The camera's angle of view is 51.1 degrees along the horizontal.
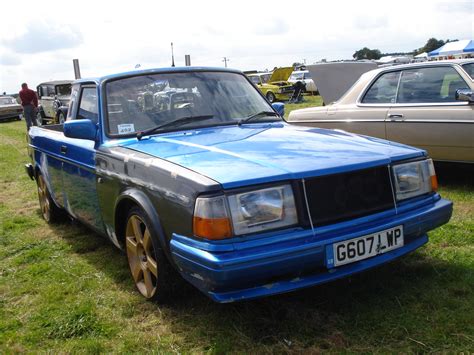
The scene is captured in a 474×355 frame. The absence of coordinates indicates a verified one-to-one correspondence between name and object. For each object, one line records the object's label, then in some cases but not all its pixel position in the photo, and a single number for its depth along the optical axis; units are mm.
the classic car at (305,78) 28200
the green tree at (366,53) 83375
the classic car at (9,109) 26703
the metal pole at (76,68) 16375
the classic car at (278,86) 24453
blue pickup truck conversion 2500
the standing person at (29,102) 16562
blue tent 30000
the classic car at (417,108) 5297
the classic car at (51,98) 17750
